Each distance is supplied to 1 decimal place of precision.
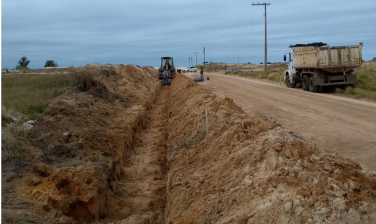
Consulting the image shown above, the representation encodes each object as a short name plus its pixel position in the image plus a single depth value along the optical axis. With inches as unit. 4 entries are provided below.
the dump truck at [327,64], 911.7
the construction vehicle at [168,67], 1436.4
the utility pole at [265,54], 1886.2
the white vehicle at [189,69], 3255.2
